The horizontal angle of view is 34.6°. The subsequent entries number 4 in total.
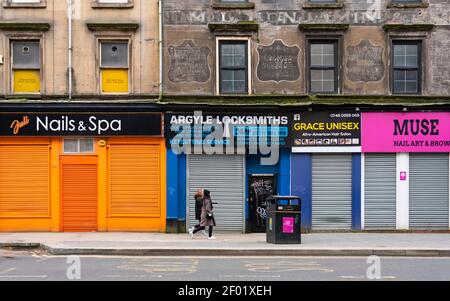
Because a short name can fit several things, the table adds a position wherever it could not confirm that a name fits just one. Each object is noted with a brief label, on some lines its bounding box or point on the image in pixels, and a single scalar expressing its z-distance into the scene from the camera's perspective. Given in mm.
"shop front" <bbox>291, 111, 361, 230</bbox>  24109
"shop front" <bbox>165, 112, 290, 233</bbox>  24078
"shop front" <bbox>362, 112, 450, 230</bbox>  24141
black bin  19953
